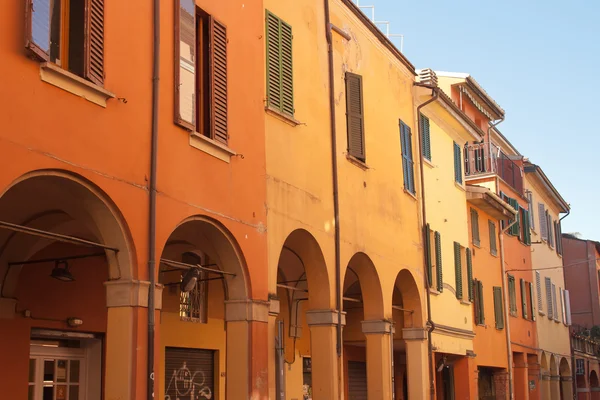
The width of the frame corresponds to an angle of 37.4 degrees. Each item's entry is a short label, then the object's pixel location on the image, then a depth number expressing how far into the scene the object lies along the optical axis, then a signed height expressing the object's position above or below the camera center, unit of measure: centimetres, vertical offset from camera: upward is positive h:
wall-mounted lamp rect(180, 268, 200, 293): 1138 +142
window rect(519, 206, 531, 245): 3164 +560
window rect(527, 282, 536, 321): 3098 +289
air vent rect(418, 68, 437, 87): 2105 +728
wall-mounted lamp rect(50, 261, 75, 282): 1141 +154
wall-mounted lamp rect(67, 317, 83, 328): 1233 +99
